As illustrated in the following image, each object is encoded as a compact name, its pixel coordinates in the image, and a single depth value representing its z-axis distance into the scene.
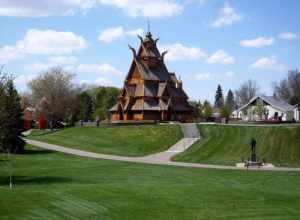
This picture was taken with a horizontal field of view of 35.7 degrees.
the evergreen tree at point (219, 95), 167.77
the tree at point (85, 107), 95.06
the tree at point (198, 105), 98.64
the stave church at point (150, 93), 63.44
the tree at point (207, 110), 92.94
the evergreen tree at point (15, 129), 41.36
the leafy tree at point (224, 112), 87.15
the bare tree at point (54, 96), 78.88
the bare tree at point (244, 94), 133.75
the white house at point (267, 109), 75.44
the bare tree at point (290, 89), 110.44
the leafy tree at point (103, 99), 96.05
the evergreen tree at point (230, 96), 177.25
